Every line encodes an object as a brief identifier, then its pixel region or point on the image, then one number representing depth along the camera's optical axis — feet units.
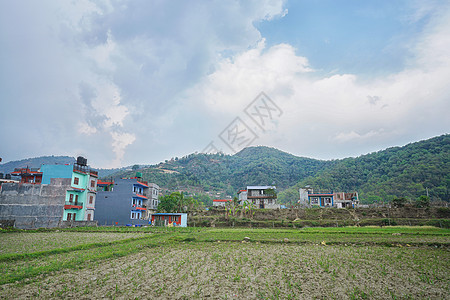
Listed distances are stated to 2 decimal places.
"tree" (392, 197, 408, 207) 166.71
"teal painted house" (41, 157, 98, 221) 140.67
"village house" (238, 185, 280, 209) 223.92
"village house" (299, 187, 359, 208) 213.05
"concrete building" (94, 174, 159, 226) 171.01
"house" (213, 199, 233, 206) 248.11
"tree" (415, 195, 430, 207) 160.45
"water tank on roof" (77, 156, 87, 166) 153.90
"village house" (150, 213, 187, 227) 159.12
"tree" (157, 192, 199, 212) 191.11
